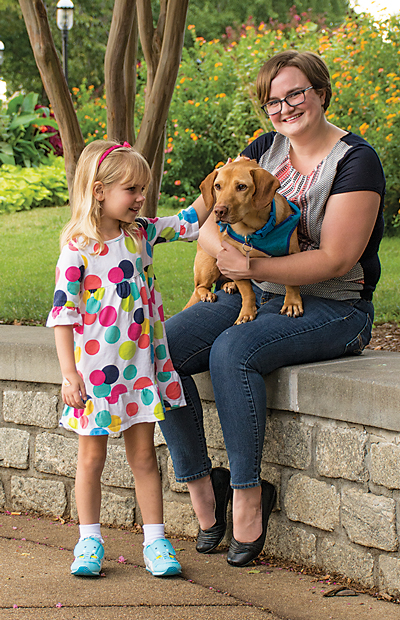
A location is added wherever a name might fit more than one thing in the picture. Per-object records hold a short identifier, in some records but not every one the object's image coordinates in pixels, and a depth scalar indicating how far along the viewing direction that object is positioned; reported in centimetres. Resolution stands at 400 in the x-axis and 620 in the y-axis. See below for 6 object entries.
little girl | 234
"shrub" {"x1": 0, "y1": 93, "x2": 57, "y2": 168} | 1035
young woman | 238
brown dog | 253
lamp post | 1296
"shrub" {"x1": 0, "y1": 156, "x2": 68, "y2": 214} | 945
